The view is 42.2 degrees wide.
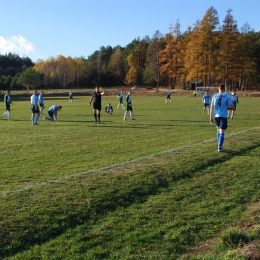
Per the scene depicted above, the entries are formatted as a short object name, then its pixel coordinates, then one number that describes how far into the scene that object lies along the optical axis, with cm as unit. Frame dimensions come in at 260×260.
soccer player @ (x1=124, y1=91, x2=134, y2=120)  1997
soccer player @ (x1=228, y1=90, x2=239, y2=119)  2168
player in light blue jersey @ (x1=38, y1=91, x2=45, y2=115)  2379
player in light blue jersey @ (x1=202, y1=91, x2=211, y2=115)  2449
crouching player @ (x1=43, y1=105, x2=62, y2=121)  1995
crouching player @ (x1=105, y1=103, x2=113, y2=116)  2433
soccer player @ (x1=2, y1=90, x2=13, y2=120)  2088
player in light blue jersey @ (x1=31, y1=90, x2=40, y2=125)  1792
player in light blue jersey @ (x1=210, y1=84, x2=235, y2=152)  992
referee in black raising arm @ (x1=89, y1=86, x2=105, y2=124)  1780
